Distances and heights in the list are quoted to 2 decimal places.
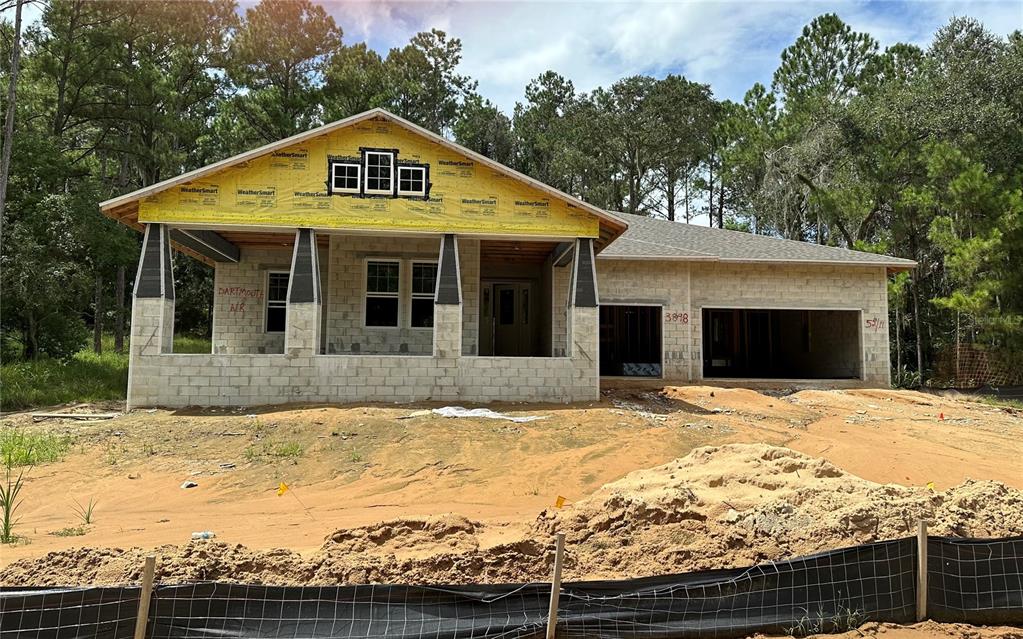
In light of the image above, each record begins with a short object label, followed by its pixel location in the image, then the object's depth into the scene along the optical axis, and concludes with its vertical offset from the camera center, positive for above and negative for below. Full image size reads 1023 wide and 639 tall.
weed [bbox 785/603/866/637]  4.51 -1.93
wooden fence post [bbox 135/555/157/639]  3.84 -1.54
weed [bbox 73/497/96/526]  6.70 -1.83
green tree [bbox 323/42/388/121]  33.47 +13.97
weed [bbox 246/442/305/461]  9.66 -1.60
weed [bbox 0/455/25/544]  5.92 -1.77
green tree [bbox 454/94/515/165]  40.62 +13.72
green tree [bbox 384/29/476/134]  38.31 +16.34
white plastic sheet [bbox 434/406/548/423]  11.97 -1.25
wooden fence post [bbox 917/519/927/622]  4.70 -1.69
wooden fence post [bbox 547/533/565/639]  4.13 -1.56
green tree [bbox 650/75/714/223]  37.00 +13.14
